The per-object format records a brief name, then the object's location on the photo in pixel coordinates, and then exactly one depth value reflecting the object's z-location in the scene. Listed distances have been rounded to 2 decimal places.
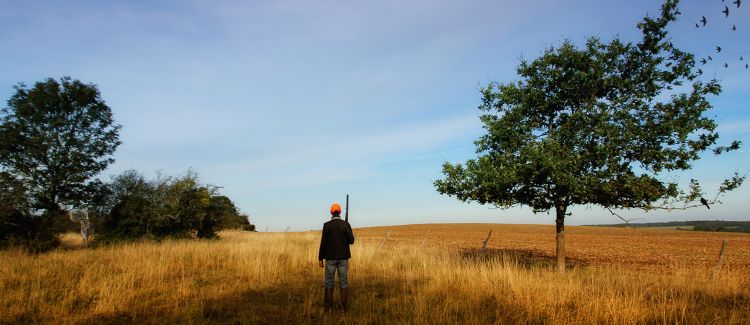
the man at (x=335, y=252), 8.29
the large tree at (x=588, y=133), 10.23
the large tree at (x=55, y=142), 19.77
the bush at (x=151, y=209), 22.50
